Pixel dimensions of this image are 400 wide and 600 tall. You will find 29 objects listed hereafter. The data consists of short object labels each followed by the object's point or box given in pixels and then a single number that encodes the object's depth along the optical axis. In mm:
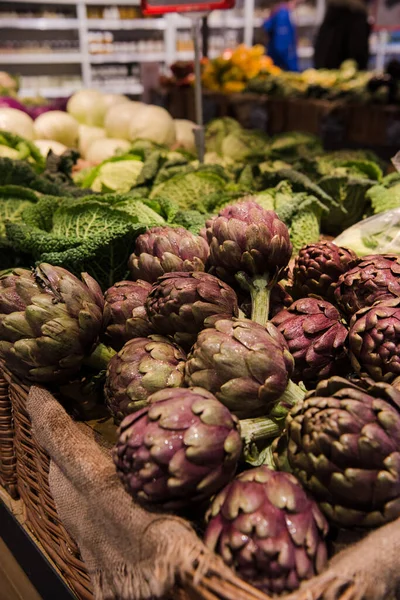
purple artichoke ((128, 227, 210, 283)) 1212
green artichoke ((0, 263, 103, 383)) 1063
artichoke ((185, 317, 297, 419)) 872
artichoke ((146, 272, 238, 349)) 1017
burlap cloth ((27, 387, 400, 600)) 688
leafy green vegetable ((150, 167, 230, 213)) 2045
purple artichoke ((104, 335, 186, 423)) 943
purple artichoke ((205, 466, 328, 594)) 707
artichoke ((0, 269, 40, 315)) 1097
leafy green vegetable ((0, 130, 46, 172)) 2568
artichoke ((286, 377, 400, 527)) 744
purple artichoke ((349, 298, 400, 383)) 958
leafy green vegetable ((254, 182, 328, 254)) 1746
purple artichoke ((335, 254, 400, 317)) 1112
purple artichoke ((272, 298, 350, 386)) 1027
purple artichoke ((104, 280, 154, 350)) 1125
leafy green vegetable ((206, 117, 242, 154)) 3047
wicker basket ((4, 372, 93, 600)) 1079
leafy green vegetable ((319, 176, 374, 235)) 2012
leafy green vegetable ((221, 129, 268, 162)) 2803
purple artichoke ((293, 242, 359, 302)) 1245
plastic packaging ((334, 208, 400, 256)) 1708
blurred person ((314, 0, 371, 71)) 6418
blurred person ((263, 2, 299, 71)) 7656
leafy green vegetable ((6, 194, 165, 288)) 1387
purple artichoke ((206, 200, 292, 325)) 1129
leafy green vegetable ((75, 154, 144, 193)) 2258
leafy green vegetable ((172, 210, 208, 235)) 1565
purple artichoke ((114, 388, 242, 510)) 764
